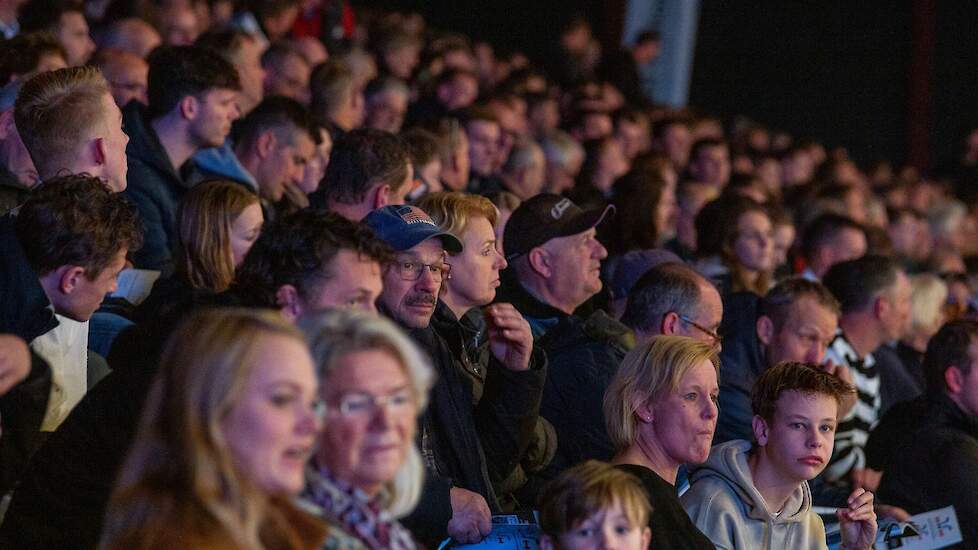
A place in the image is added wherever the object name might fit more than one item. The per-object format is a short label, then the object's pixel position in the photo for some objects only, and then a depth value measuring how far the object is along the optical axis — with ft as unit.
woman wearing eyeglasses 16.08
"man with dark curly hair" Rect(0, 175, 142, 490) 21.67
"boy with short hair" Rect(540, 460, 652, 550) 19.33
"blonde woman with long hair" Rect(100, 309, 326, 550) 14.92
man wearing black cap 30.07
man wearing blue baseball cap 24.29
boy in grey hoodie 25.54
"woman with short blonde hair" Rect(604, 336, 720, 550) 25.39
